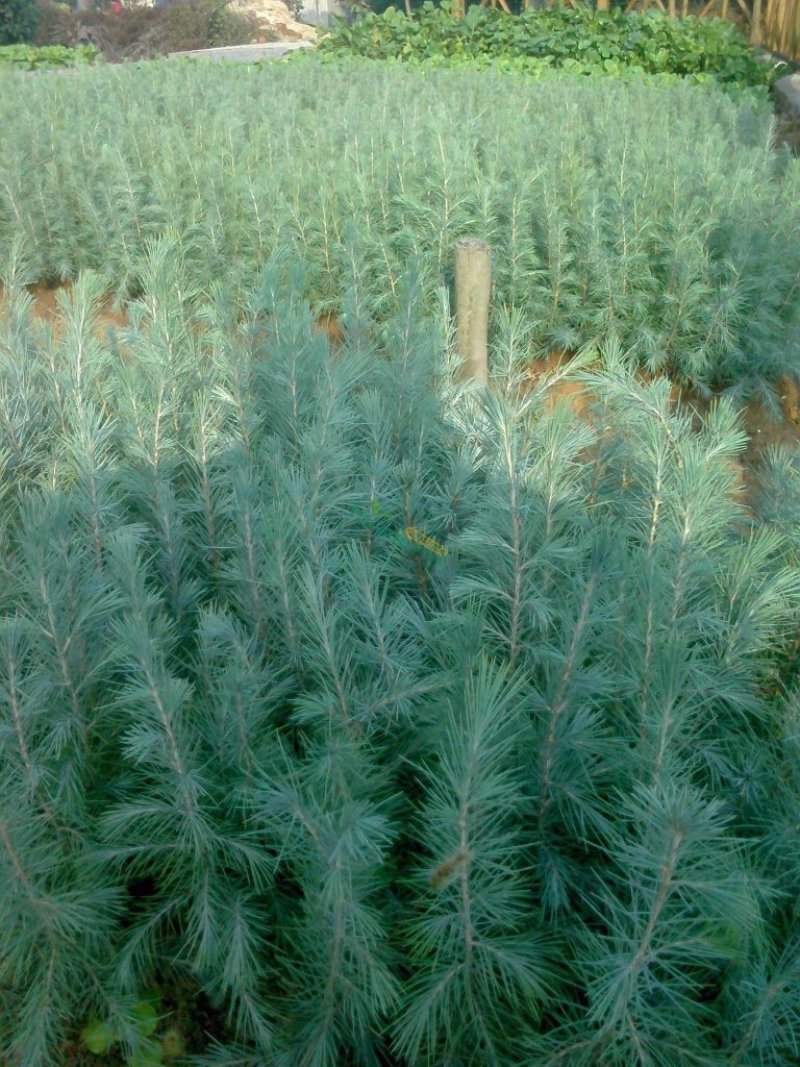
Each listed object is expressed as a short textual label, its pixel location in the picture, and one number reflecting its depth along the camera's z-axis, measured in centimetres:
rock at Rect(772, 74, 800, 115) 882
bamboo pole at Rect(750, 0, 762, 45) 1382
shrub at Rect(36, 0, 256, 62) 2511
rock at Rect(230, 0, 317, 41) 3122
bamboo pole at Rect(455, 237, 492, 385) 350
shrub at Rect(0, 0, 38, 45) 2153
